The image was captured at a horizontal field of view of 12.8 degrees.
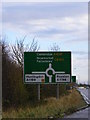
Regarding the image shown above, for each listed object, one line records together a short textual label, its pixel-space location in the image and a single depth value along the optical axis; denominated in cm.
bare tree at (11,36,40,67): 4612
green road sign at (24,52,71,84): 3503
